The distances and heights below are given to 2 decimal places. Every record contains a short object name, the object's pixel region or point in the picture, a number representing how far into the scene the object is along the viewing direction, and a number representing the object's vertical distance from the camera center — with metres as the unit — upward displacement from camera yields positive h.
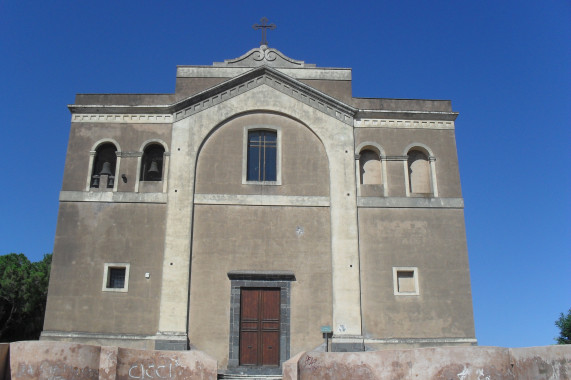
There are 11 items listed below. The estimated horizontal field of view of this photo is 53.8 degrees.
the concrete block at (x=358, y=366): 13.33 -0.68
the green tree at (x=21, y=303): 31.42 +1.78
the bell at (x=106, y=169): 20.34 +5.84
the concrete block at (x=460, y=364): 13.17 -0.62
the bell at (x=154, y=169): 20.42 +5.88
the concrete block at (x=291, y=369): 13.84 -0.79
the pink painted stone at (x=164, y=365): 13.47 -0.68
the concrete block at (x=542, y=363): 12.70 -0.57
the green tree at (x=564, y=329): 34.78 +0.49
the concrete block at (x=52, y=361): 12.86 -0.57
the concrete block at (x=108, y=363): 13.22 -0.62
